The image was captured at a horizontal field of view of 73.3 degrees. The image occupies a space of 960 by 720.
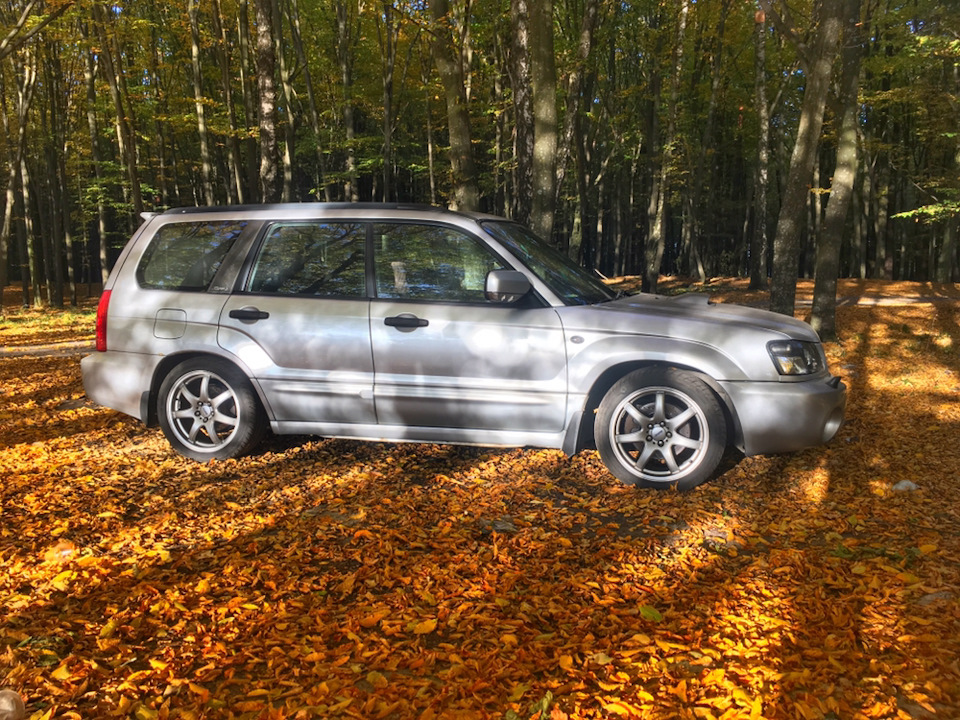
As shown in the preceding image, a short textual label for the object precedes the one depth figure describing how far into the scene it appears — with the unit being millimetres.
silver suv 4359
